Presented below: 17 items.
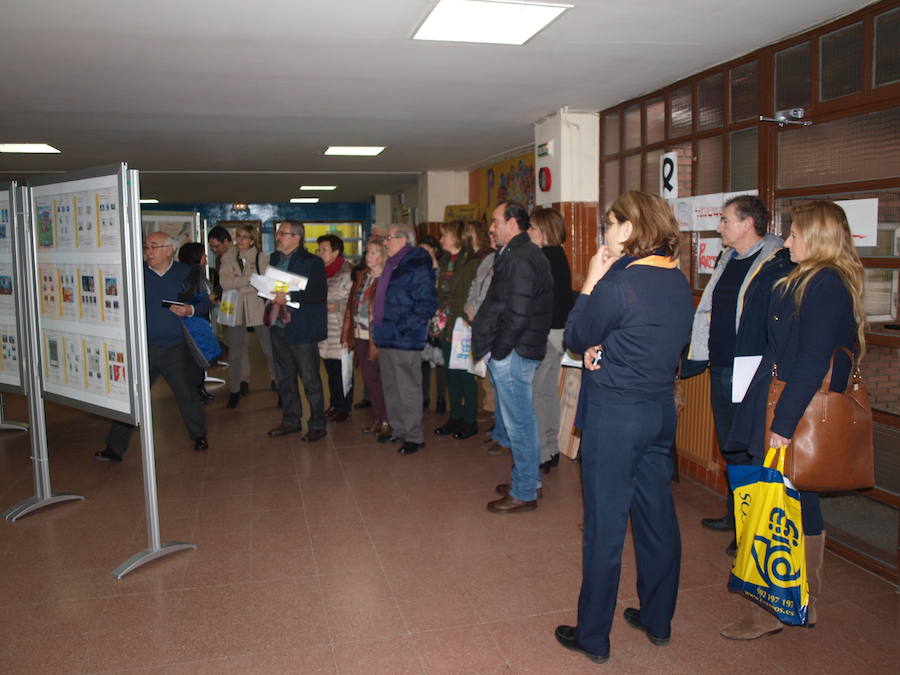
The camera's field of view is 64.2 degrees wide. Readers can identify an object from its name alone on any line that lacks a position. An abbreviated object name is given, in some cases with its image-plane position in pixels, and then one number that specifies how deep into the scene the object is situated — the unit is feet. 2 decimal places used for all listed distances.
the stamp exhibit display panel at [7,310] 12.69
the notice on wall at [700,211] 14.10
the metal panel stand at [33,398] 12.26
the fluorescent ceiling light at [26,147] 23.13
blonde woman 8.07
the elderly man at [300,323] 17.11
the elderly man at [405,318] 15.92
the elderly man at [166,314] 15.02
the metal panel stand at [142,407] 10.03
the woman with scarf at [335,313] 19.21
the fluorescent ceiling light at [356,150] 25.38
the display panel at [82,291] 10.49
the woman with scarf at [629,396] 7.45
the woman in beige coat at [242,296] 21.53
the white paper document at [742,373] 10.04
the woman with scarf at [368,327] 17.39
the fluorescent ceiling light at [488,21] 10.35
